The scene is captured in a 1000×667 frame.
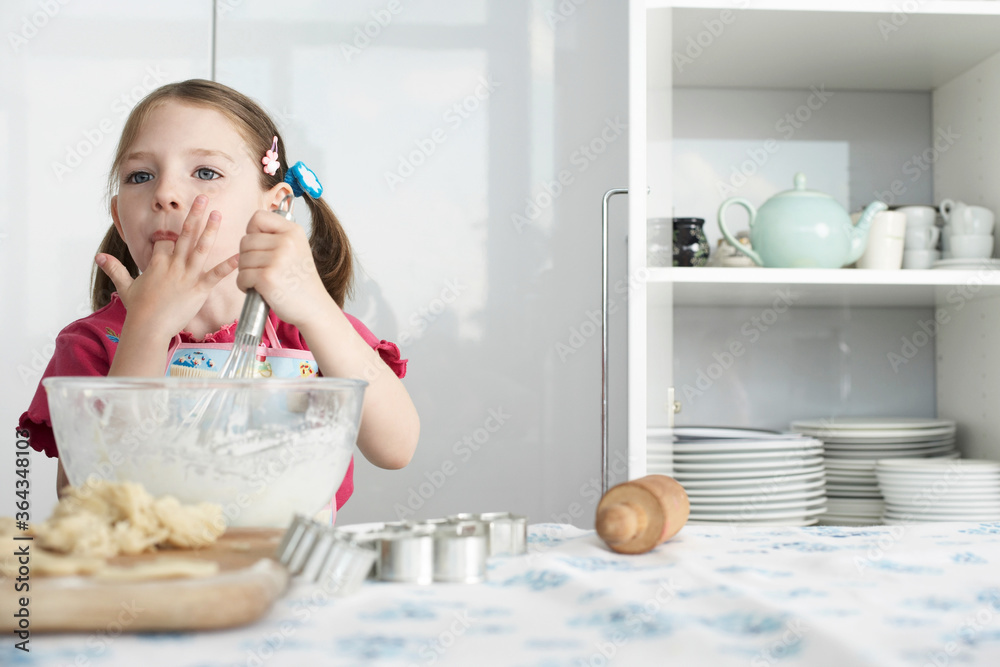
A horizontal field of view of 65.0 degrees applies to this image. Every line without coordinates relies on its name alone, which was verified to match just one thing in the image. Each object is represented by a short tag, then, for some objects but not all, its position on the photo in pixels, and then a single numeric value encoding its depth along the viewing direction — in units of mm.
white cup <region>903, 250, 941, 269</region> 1282
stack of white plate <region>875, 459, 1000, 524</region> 1198
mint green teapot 1195
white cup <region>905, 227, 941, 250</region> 1285
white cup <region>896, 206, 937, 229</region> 1291
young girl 740
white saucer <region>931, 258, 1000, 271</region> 1233
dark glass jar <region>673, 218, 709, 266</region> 1243
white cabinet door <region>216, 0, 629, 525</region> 1645
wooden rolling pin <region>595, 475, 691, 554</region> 474
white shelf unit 1172
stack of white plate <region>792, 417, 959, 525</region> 1306
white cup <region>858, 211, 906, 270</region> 1246
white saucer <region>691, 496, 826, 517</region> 1175
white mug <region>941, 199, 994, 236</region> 1259
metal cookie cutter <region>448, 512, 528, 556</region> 475
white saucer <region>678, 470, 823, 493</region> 1181
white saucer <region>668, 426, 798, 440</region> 1215
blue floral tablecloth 296
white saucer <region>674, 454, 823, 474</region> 1179
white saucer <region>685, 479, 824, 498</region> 1176
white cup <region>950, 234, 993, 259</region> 1255
